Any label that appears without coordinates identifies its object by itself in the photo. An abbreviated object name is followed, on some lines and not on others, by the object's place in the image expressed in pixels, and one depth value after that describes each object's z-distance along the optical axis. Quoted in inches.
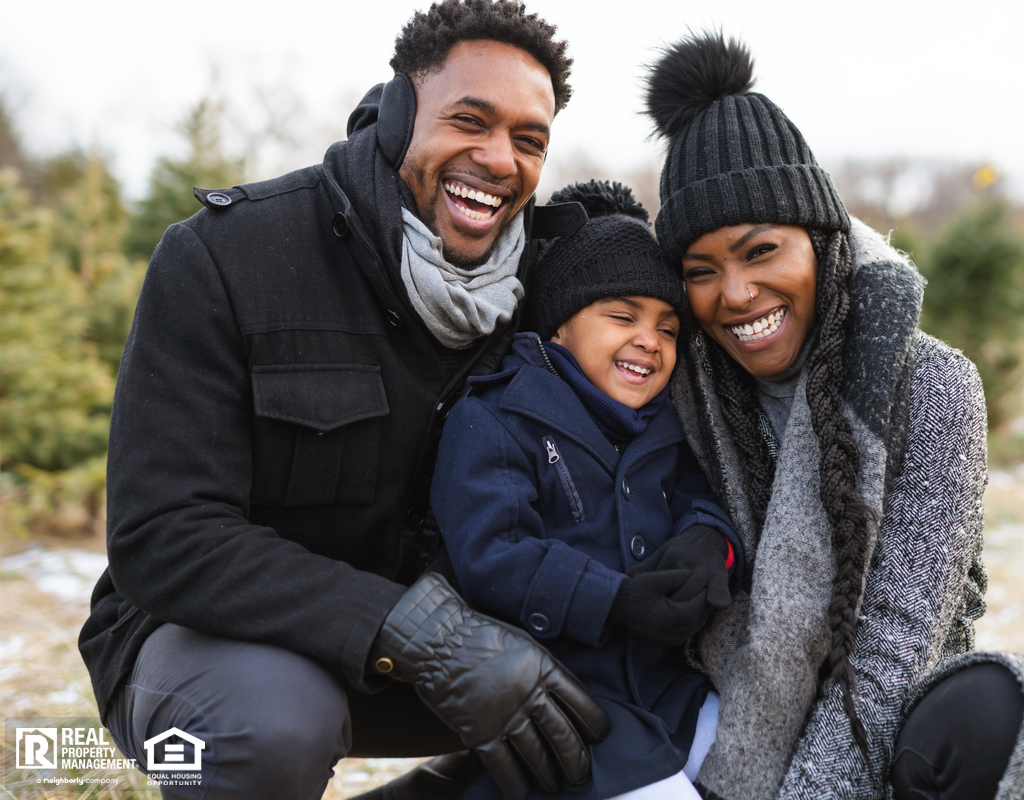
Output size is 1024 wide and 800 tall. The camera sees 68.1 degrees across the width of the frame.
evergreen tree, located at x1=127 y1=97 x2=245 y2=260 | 271.7
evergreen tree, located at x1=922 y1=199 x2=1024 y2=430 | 343.6
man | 63.1
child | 69.2
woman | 68.9
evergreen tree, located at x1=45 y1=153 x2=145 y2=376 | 235.1
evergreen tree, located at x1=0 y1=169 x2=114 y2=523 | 192.1
